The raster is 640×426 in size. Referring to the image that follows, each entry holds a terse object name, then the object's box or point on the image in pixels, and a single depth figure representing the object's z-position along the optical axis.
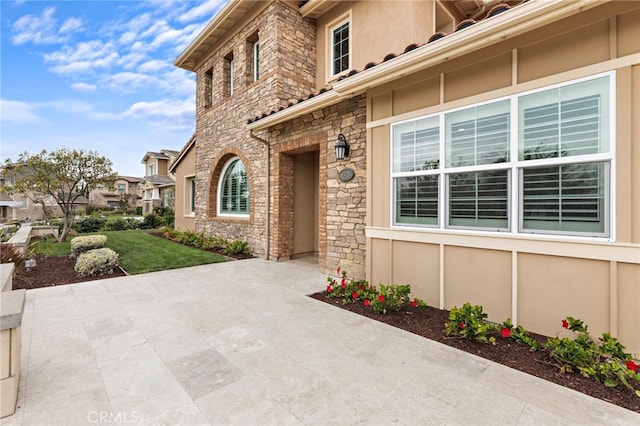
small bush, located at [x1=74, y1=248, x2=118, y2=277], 6.11
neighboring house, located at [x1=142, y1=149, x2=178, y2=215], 24.25
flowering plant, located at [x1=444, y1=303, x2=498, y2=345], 3.13
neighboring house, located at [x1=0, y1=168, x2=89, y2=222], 30.44
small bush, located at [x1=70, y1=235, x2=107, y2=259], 7.55
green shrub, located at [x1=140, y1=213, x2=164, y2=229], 17.91
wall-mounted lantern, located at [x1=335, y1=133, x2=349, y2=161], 5.68
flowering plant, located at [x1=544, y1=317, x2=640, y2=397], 2.35
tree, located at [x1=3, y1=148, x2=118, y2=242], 9.81
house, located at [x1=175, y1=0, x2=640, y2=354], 2.82
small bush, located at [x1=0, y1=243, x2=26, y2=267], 5.89
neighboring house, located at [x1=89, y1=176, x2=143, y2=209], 39.94
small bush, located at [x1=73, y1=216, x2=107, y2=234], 15.24
